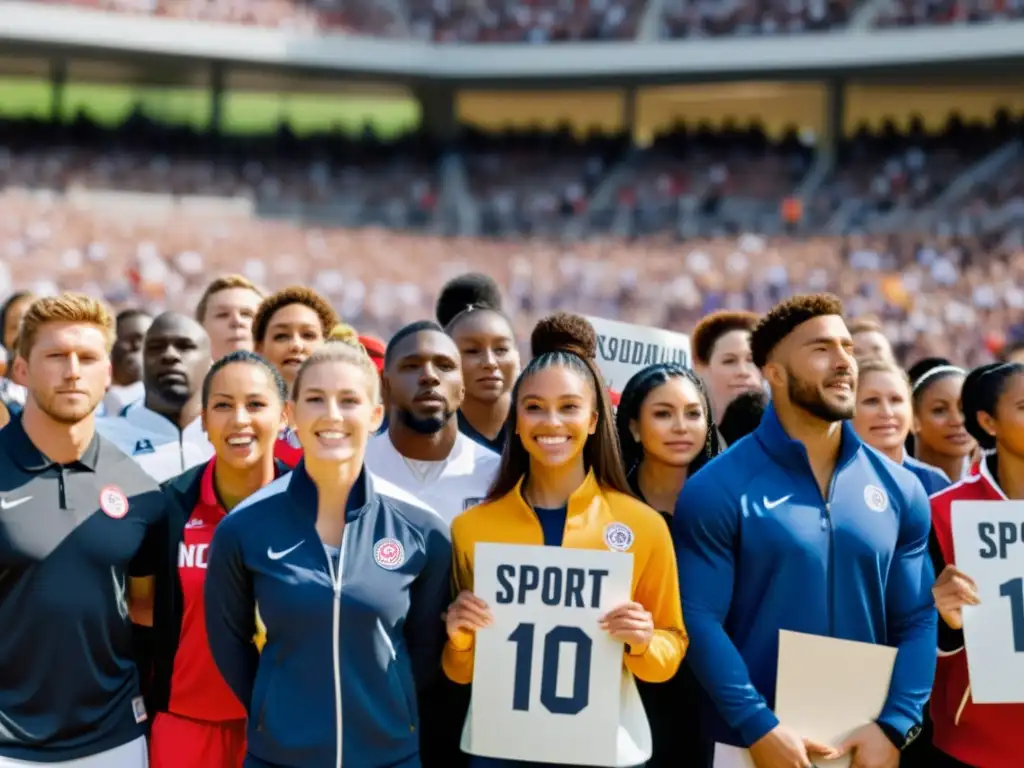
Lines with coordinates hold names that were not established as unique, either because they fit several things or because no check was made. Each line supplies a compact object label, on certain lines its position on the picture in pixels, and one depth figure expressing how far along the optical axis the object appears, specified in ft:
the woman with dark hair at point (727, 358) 19.74
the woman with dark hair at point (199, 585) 13.26
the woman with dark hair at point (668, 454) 14.08
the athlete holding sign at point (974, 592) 13.52
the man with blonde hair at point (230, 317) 21.29
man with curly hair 12.62
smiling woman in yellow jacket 12.28
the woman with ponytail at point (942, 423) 18.63
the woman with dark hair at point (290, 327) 18.72
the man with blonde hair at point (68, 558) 12.60
